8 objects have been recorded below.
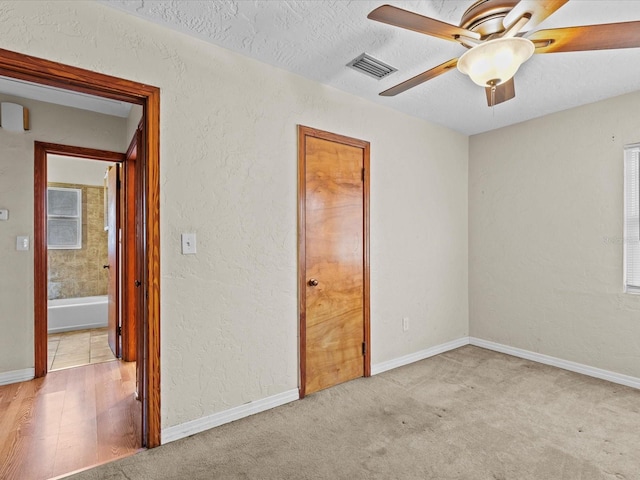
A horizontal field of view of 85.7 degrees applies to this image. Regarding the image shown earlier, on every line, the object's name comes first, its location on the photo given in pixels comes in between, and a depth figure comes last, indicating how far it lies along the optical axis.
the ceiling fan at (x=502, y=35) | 1.43
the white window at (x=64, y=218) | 5.53
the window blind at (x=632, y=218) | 2.95
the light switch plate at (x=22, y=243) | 3.04
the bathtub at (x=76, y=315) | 4.67
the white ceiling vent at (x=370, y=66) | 2.41
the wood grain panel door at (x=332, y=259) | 2.75
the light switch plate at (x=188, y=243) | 2.17
